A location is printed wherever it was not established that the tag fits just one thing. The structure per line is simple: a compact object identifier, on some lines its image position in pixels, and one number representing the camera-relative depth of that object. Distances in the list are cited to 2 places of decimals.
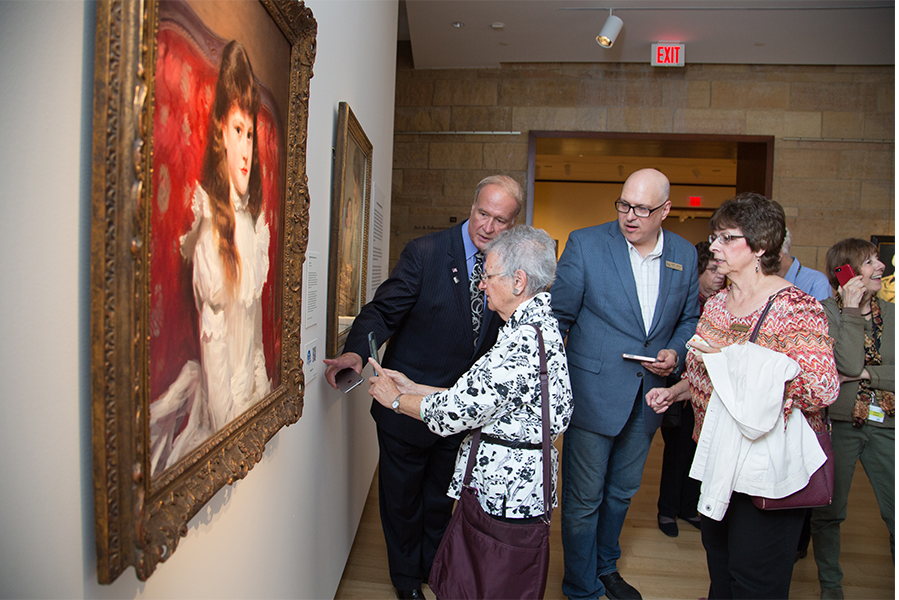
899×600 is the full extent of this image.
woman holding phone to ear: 2.88
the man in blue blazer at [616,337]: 2.85
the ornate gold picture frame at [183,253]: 0.82
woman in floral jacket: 1.88
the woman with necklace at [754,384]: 2.04
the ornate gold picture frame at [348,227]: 2.49
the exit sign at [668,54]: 6.69
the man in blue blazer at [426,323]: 2.82
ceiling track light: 5.79
